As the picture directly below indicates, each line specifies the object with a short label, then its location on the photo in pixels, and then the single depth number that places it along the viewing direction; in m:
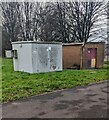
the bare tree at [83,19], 14.60
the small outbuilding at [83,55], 9.09
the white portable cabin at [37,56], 6.99
